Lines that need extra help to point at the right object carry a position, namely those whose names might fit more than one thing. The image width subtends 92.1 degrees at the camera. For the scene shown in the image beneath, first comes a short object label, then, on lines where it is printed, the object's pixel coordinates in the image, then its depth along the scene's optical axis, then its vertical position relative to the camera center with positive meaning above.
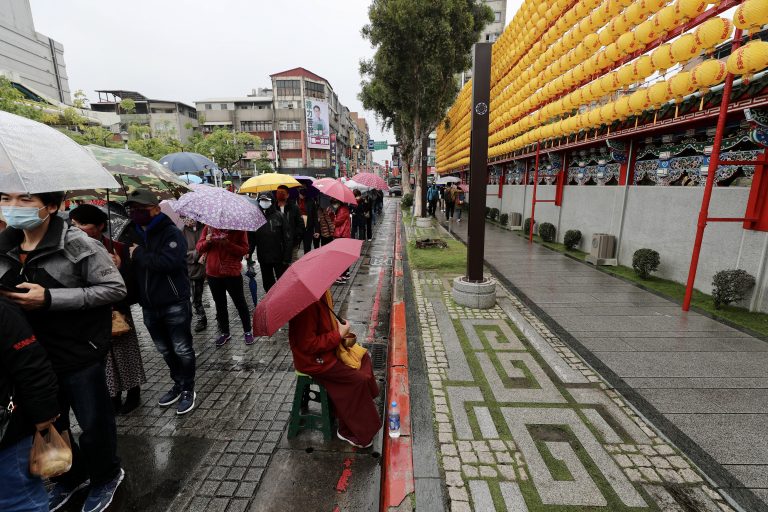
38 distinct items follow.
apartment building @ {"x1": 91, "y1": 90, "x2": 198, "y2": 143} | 50.16 +9.71
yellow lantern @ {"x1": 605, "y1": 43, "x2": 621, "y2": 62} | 7.13 +2.53
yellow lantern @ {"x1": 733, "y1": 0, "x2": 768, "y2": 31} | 4.37 +2.01
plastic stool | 3.30 -2.10
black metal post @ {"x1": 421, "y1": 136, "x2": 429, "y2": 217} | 17.44 +0.23
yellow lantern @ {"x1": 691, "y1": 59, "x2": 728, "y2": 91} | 5.12 +1.54
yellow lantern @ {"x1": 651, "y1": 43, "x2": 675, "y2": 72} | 5.70 +1.96
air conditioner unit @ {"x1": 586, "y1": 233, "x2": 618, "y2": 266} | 9.27 -1.63
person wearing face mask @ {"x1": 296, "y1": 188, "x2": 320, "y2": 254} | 8.59 -1.06
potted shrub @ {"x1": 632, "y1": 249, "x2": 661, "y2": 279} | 7.71 -1.60
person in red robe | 3.00 -1.55
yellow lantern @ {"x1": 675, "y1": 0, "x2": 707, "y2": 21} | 5.31 +2.53
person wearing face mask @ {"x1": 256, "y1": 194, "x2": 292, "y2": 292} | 6.06 -1.03
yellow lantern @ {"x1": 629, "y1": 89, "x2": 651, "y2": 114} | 6.45 +1.45
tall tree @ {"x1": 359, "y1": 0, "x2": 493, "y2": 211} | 17.27 +6.51
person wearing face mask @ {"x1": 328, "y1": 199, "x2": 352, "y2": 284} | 8.31 -0.87
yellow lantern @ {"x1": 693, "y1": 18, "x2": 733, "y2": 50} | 4.90 +2.02
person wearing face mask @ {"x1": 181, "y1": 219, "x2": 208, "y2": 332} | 5.93 -1.43
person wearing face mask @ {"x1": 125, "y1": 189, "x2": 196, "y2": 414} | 3.57 -0.99
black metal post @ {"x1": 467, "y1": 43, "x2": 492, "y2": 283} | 5.97 +0.57
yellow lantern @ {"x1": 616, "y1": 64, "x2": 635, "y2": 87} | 6.60 +1.94
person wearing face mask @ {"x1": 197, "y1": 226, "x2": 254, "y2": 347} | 4.93 -1.06
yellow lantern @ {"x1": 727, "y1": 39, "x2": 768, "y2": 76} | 4.42 +1.53
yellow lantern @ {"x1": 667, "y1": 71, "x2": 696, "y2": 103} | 5.53 +1.49
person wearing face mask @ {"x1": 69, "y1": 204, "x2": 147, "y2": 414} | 3.59 -1.70
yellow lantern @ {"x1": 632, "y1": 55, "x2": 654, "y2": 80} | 6.19 +1.95
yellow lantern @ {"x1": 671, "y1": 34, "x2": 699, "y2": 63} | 5.29 +1.94
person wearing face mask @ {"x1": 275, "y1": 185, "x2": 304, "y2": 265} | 7.89 -0.79
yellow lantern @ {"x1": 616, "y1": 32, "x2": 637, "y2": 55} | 6.68 +2.55
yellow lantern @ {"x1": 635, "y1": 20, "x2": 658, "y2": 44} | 6.15 +2.52
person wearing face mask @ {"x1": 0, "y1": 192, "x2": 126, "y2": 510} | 2.10 -0.73
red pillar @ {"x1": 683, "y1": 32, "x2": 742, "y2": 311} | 5.21 +0.28
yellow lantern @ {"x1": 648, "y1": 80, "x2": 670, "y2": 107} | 6.01 +1.47
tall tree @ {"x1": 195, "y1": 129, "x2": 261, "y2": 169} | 35.09 +3.29
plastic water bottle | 3.28 -2.10
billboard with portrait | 56.44 +9.03
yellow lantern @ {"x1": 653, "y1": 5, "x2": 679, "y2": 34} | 5.68 +2.54
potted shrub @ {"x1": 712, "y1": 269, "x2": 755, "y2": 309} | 5.77 -1.55
